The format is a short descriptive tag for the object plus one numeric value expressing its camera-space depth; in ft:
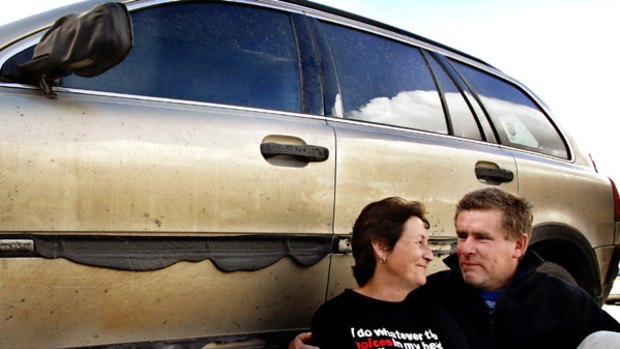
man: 7.95
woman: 7.47
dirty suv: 6.32
